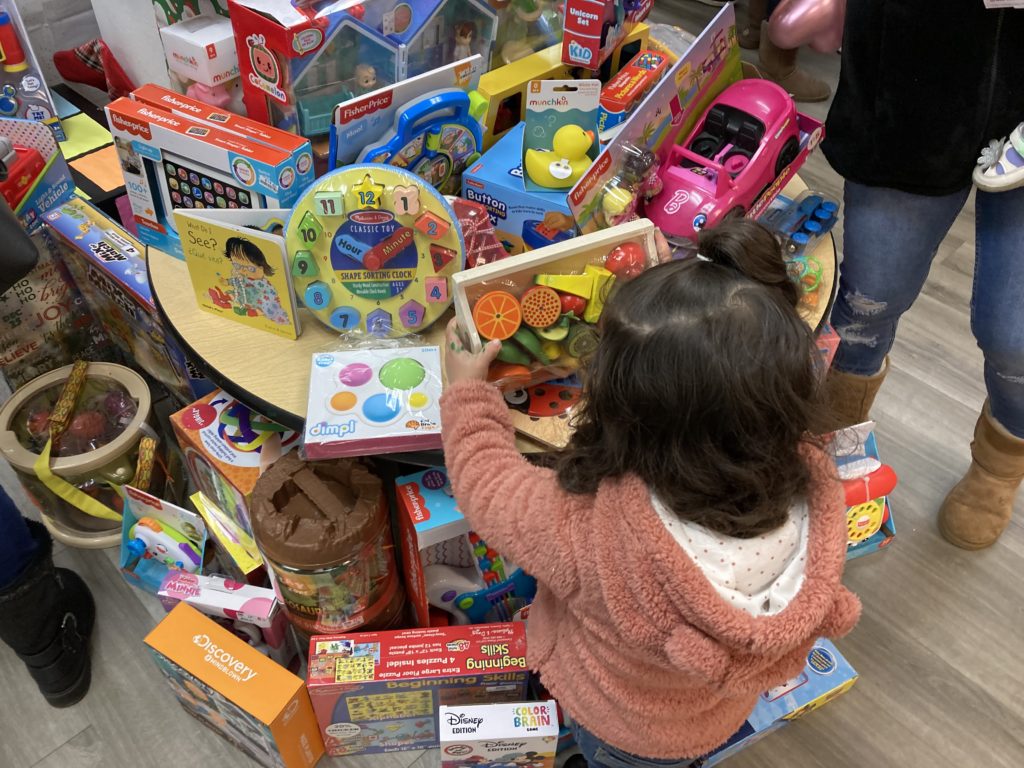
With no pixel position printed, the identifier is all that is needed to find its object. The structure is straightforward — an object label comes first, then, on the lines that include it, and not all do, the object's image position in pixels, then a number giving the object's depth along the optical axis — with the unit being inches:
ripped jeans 49.5
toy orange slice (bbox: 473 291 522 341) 40.6
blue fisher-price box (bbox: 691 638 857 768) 53.5
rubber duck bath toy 48.1
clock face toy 42.6
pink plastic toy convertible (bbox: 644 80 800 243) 48.8
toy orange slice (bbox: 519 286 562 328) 41.3
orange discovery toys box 48.6
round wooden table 43.4
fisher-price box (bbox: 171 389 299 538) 52.6
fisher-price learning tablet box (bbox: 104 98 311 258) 44.6
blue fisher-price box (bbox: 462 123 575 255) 48.1
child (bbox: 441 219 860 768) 28.4
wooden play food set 40.7
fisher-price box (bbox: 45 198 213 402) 61.1
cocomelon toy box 45.8
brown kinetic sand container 47.4
